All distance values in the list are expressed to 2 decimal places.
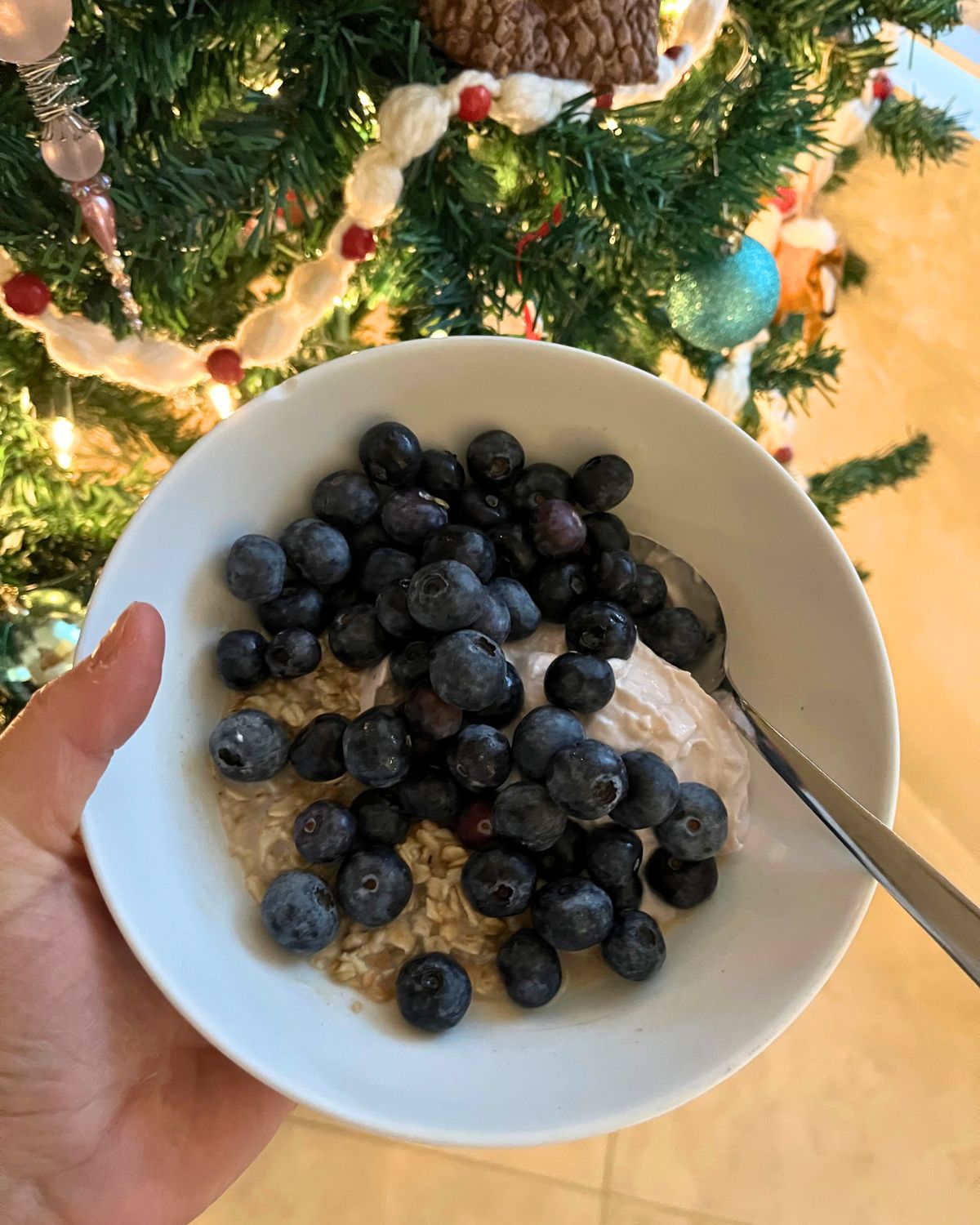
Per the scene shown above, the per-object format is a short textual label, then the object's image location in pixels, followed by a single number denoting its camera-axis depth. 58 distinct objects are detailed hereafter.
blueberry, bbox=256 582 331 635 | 0.24
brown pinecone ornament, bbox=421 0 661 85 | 0.21
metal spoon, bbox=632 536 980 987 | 0.19
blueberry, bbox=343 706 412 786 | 0.22
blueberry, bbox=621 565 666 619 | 0.25
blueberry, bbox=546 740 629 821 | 0.21
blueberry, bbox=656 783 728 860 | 0.22
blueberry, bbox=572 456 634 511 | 0.24
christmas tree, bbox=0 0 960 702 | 0.21
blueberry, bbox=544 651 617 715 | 0.22
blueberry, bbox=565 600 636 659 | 0.23
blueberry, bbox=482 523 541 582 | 0.25
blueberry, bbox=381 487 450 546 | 0.24
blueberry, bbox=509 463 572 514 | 0.24
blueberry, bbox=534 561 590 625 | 0.24
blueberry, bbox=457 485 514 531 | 0.25
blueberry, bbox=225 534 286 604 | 0.23
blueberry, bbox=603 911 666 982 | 0.21
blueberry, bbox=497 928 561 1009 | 0.21
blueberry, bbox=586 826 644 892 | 0.22
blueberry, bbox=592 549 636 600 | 0.24
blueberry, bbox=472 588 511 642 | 0.22
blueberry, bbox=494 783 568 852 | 0.21
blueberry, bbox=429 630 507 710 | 0.21
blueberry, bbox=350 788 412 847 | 0.22
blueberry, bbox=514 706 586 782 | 0.22
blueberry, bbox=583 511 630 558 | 0.25
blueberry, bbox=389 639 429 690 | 0.23
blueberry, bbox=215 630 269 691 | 0.23
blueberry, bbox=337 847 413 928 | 0.21
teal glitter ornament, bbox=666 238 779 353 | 0.26
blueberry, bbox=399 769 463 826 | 0.22
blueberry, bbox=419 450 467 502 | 0.24
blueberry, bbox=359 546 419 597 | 0.24
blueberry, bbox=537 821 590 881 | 0.23
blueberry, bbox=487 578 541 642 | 0.24
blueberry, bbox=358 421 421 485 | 0.23
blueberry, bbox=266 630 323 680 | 0.23
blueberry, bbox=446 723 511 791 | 0.22
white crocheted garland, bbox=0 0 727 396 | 0.21
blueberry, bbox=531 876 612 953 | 0.21
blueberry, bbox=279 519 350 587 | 0.23
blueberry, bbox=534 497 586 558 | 0.24
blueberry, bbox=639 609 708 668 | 0.24
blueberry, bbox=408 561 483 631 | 0.22
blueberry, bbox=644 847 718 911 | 0.22
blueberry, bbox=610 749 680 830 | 0.22
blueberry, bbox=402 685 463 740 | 0.22
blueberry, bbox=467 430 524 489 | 0.24
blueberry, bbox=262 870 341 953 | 0.21
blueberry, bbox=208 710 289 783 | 0.22
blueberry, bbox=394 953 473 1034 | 0.21
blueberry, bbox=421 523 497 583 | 0.23
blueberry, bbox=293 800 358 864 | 0.22
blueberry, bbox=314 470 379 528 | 0.24
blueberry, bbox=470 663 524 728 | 0.23
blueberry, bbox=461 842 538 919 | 0.21
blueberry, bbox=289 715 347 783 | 0.23
